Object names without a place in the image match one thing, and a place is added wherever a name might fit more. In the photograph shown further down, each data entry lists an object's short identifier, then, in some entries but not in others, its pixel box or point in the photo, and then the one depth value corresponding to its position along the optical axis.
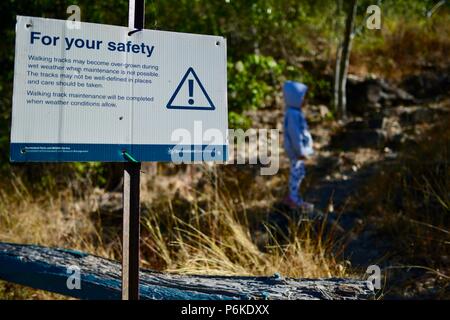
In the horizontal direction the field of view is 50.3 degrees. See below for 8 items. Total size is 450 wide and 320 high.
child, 5.57
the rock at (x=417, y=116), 8.45
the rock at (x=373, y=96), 9.89
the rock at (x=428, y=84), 9.84
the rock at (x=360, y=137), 7.99
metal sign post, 2.29
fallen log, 2.72
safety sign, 2.21
